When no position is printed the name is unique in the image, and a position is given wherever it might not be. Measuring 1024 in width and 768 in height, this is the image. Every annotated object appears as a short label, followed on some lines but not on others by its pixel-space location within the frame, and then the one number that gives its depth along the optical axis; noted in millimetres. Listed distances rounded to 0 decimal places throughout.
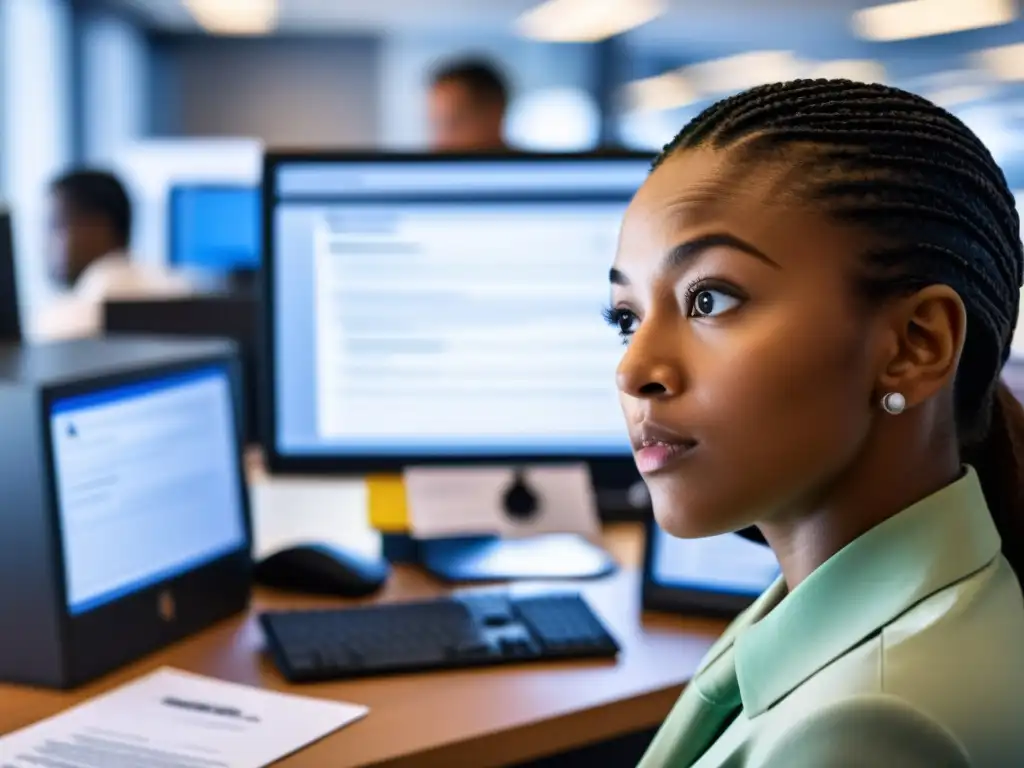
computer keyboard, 1041
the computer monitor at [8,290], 1336
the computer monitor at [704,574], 1159
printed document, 864
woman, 595
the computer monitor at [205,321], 1822
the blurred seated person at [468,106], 3463
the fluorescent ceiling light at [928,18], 5004
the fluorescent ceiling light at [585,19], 7297
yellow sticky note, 1377
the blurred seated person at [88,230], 3619
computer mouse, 1255
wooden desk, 905
